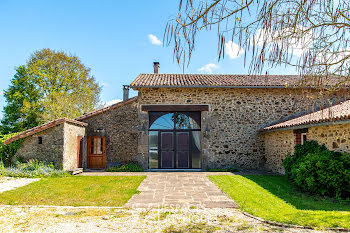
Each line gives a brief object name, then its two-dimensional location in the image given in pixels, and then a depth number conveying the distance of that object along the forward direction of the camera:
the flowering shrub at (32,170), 8.94
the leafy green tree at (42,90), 20.31
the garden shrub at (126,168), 10.95
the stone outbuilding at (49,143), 9.52
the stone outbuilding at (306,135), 6.55
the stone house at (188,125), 11.39
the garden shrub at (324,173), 5.90
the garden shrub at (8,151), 9.69
